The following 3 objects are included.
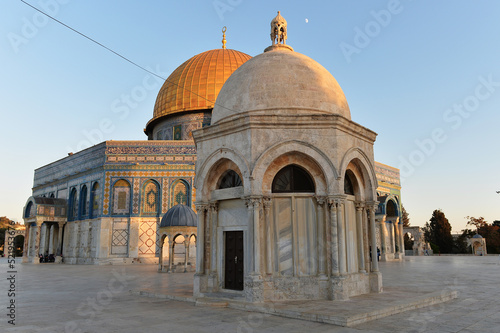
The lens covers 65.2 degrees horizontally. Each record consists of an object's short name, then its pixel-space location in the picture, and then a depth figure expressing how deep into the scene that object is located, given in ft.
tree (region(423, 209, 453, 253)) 170.19
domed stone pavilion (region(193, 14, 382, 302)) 31.37
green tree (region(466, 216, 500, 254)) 166.21
